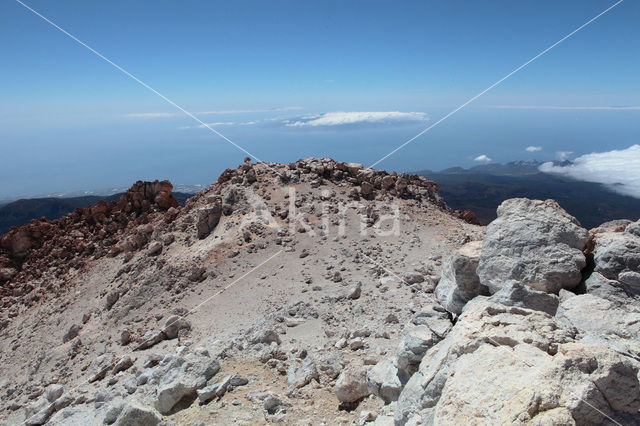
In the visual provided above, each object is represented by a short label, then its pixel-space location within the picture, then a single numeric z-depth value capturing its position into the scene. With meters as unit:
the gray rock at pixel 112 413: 7.18
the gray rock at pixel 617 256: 5.48
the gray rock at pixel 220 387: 7.15
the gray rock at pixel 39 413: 9.03
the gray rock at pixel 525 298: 5.12
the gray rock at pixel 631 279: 5.23
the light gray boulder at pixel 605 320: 4.13
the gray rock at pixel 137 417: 6.52
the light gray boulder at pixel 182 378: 7.18
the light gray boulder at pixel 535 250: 5.66
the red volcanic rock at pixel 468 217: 21.17
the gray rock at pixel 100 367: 10.60
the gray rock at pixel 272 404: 6.50
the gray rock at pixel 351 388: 6.46
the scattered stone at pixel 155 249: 17.89
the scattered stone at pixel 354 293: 11.35
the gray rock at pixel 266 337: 9.28
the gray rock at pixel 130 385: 8.66
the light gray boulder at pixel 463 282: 6.26
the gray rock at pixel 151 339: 11.61
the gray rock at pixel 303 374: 7.28
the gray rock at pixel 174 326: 11.80
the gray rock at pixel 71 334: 15.12
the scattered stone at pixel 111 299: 16.16
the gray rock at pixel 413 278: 11.76
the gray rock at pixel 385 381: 5.73
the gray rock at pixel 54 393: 10.23
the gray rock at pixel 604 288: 5.21
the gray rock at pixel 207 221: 17.88
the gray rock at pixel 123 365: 10.45
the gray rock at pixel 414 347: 5.36
